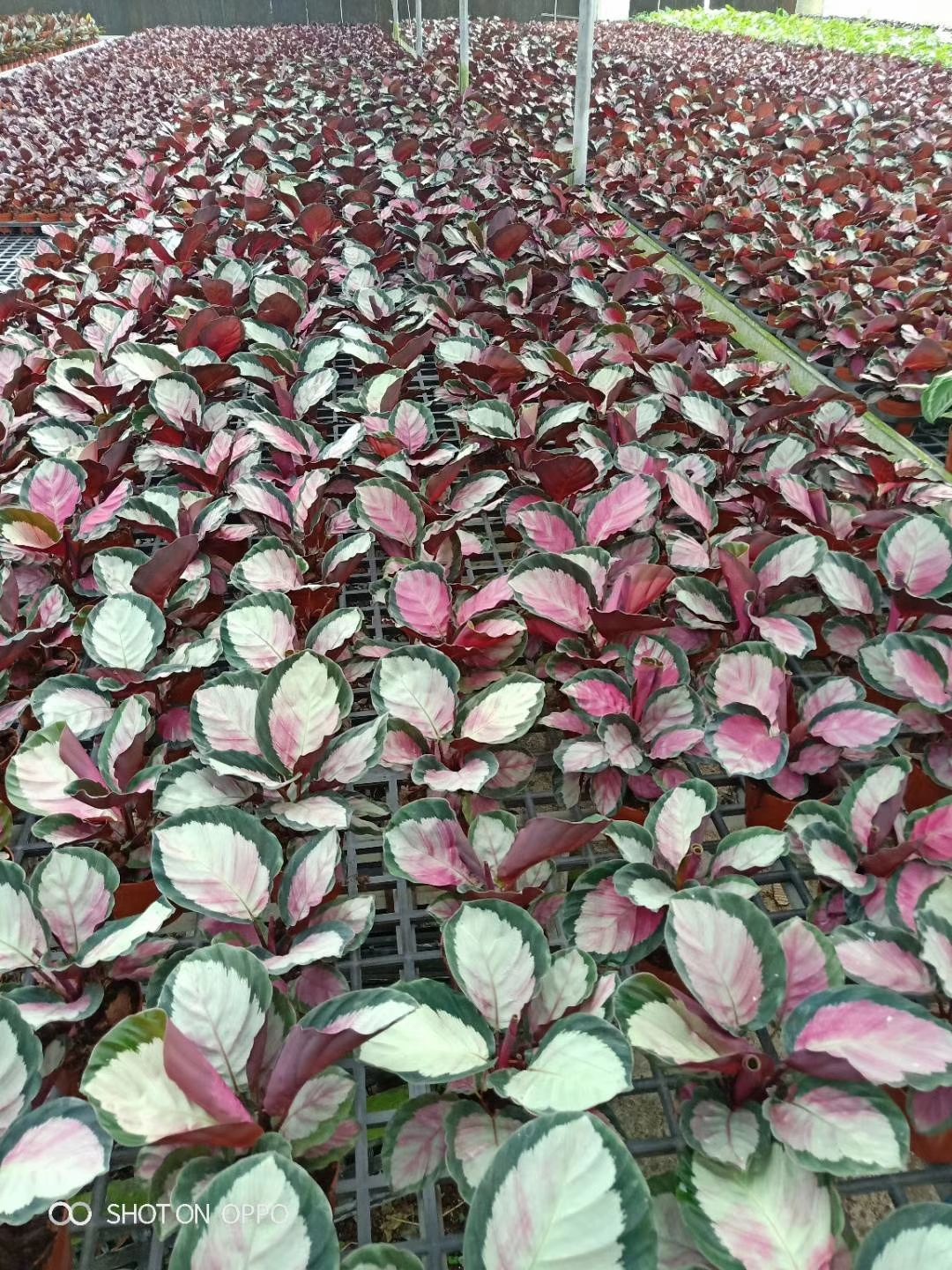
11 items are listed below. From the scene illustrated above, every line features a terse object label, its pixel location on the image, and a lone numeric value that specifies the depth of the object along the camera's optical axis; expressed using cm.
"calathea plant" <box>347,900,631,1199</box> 55
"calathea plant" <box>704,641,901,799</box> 84
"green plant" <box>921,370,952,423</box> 148
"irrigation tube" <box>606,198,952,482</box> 160
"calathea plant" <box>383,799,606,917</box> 69
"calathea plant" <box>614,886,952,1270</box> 52
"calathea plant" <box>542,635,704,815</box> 86
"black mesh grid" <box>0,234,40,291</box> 247
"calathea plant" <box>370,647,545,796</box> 83
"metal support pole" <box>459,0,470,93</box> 463
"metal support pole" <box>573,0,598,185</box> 255
